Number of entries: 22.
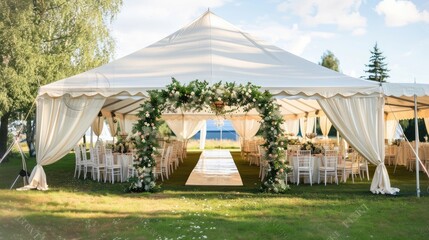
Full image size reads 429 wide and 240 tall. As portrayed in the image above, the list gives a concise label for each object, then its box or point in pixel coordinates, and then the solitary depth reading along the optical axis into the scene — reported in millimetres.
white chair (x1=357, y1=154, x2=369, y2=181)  11758
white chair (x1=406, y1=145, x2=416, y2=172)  14072
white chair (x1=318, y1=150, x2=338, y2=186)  10602
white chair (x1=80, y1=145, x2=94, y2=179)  11850
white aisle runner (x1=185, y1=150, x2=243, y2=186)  11367
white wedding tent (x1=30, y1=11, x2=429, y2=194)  9422
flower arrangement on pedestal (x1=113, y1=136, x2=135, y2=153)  11620
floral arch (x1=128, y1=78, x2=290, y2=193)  9289
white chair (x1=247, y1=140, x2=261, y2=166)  16391
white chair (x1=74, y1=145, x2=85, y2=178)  12117
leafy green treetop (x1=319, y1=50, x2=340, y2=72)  34781
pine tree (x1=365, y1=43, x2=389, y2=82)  42406
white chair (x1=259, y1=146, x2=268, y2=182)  10966
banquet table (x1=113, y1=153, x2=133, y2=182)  11273
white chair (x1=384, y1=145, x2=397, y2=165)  15733
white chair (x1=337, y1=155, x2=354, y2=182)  10906
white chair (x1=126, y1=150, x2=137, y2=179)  11258
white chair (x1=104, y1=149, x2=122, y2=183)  11086
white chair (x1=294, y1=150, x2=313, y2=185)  10539
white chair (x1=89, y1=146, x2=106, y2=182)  11359
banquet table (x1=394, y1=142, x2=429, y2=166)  14668
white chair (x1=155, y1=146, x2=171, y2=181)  11633
